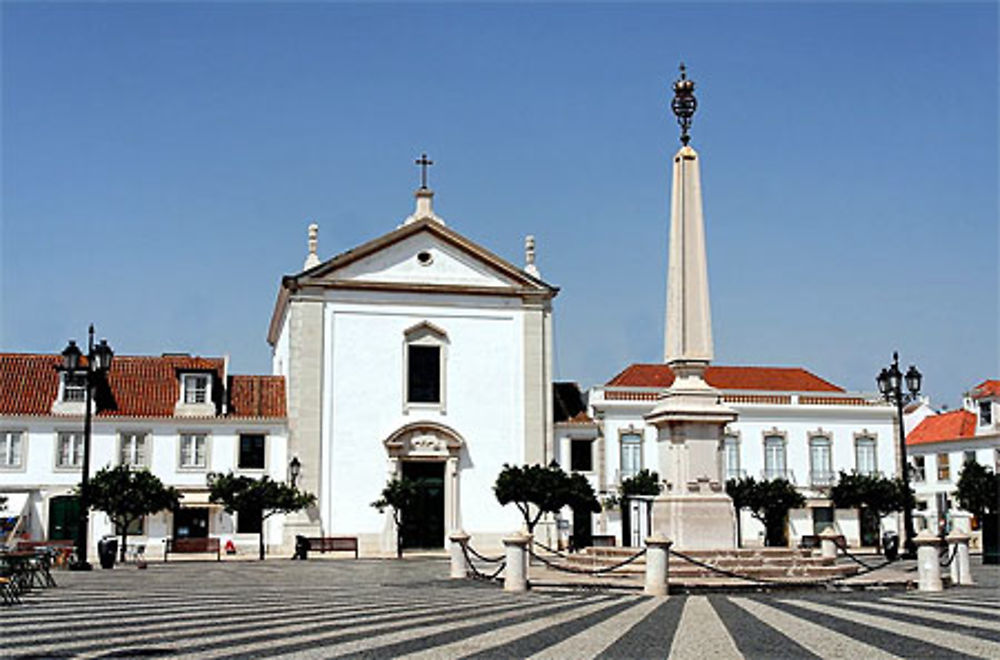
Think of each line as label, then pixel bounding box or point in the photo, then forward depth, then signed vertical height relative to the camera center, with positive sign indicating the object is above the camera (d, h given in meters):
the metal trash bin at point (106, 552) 28.48 -1.58
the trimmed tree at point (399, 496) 37.50 -0.25
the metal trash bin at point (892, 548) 27.33 -1.51
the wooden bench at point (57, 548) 28.88 -1.63
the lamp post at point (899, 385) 26.94 +2.43
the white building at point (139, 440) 38.09 +1.70
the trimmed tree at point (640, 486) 39.88 +0.05
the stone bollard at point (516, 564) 18.44 -1.23
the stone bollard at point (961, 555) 19.80 -1.20
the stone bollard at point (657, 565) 16.83 -1.14
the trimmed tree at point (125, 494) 33.09 -0.12
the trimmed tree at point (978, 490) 43.34 -0.16
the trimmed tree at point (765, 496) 39.56 -0.32
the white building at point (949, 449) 49.75 +1.70
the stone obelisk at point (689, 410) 19.69 +1.36
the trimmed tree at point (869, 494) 40.56 -0.27
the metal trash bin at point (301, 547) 35.09 -1.79
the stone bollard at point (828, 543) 23.28 -1.17
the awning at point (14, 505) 36.82 -0.48
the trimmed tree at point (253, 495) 34.84 -0.19
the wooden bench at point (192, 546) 35.56 -1.76
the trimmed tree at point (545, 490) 36.97 -0.07
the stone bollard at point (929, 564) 18.39 -1.26
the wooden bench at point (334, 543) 36.41 -1.77
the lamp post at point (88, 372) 27.03 +2.84
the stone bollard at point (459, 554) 22.45 -1.31
